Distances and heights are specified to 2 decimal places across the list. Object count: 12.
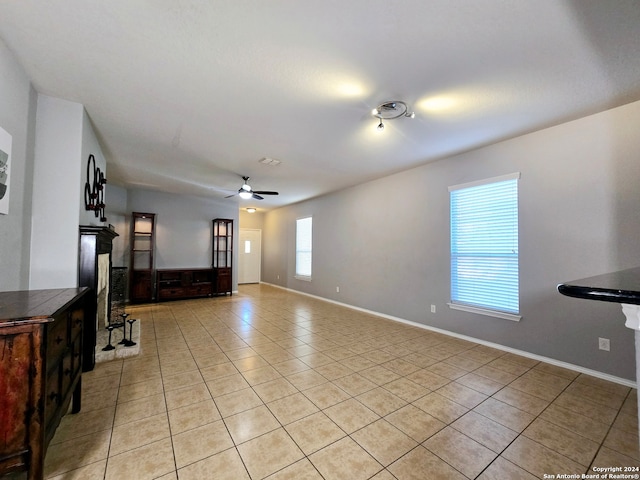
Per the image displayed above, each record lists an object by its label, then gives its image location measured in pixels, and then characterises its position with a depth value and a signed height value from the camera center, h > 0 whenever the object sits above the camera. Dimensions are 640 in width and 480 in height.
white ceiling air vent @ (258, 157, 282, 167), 4.30 +1.43
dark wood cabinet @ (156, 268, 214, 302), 6.56 -0.86
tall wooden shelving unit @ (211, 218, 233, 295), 7.30 -0.19
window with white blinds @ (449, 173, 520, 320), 3.45 +0.08
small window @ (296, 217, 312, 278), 7.66 +0.09
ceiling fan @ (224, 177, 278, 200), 5.10 +1.09
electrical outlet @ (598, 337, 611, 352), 2.72 -0.92
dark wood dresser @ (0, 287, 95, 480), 1.15 -0.61
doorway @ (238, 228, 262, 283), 9.77 -0.20
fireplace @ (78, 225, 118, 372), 2.80 -0.23
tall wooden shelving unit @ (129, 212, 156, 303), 6.27 -0.20
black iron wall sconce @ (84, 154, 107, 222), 3.09 +0.74
